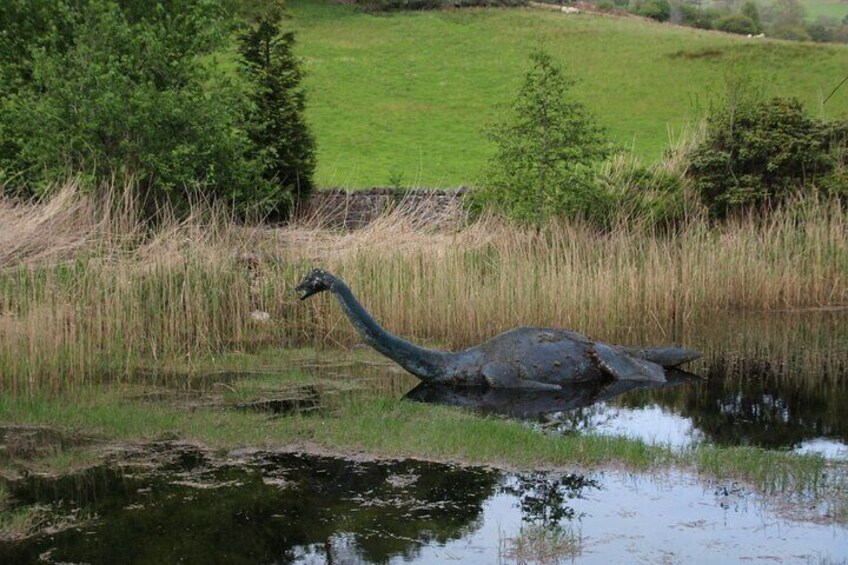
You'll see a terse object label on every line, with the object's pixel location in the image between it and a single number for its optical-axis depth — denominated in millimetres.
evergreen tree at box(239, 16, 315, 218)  21062
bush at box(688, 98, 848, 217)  19375
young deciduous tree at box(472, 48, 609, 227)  17766
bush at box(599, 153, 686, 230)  18391
